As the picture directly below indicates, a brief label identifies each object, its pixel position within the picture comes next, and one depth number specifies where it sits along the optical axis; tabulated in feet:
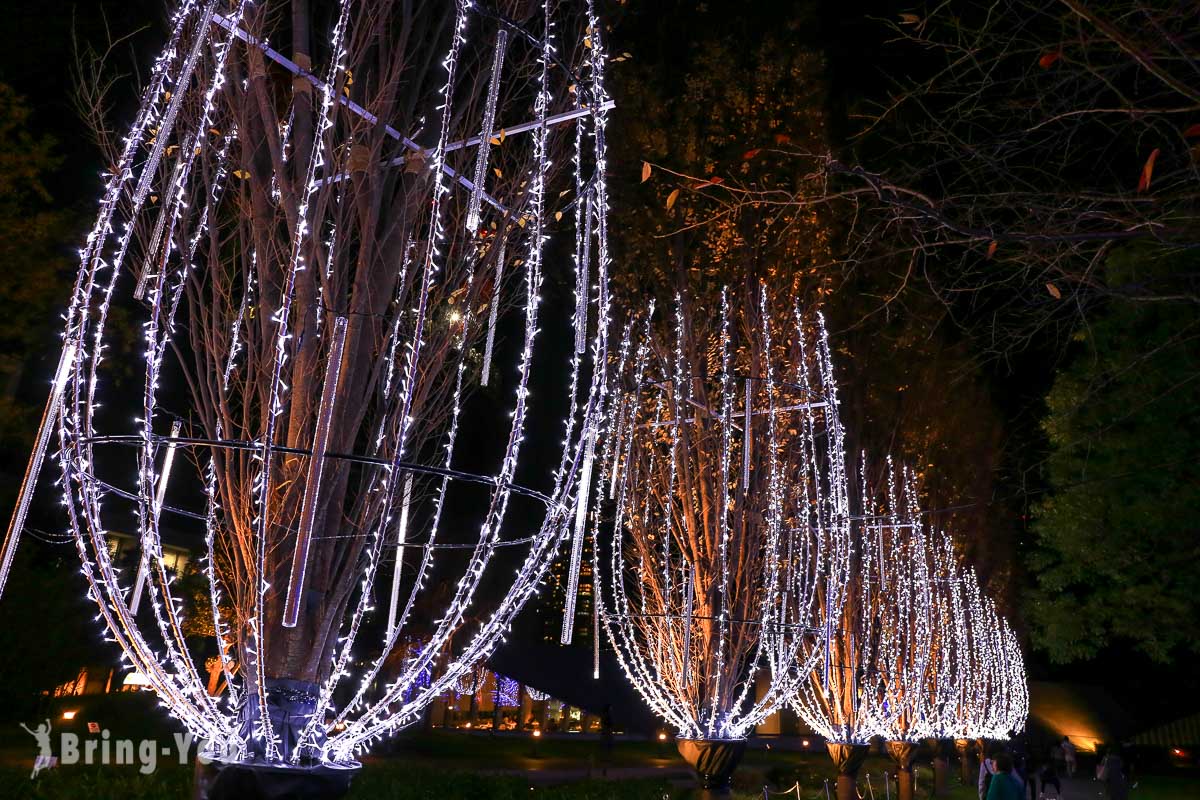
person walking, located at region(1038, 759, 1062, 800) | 64.44
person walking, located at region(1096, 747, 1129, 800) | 48.08
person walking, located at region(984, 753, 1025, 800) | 29.48
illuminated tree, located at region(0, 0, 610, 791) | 13.50
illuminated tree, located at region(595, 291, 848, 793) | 30.78
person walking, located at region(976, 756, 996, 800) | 46.66
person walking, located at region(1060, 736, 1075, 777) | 94.02
